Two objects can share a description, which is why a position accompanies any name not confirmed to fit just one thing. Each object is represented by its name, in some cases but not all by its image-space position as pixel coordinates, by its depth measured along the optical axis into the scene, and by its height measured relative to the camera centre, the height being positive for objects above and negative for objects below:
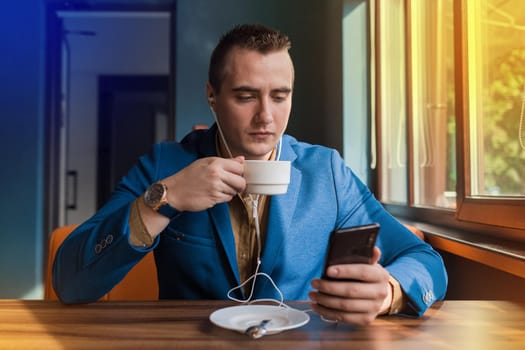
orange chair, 1.50 -0.27
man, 1.00 -0.05
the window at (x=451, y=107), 1.53 +0.34
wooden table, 0.77 -0.23
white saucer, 0.82 -0.21
